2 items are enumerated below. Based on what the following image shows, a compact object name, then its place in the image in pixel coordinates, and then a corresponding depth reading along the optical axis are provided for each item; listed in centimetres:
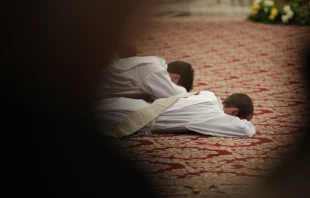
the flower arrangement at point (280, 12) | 1333
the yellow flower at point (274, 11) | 1368
